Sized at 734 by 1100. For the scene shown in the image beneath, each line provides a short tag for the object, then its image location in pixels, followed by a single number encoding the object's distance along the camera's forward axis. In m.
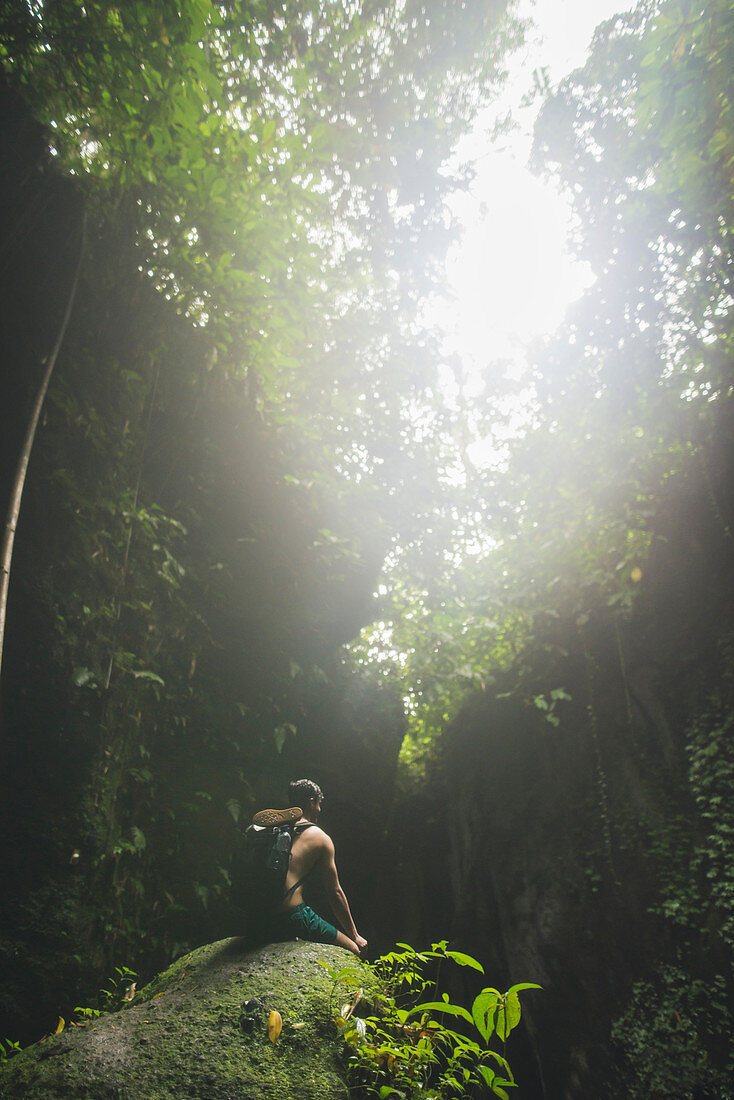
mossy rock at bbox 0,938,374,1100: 1.91
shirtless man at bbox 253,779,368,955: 3.25
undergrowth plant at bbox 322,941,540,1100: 1.92
